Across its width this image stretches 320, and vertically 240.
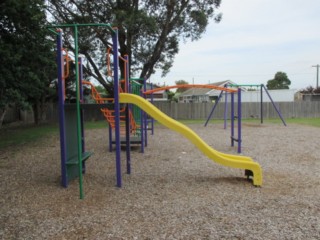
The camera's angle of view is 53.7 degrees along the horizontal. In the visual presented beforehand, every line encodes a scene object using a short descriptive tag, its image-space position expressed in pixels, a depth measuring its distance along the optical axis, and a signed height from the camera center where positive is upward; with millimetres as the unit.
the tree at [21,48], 8461 +1707
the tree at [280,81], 64000 +4431
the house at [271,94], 33094 +866
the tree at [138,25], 15617 +4204
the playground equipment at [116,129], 4840 -371
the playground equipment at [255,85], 14677 +922
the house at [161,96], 50431 +1435
